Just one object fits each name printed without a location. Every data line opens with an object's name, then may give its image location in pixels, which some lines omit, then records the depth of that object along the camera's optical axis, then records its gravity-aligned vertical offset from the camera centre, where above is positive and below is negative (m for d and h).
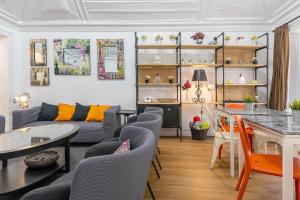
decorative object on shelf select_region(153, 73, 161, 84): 5.19 +0.38
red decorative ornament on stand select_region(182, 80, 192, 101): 5.09 +0.22
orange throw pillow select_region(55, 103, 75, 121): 4.80 -0.32
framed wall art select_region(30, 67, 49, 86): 5.36 +0.49
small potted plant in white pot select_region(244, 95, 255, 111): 3.06 -0.09
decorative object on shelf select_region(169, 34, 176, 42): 5.10 +1.33
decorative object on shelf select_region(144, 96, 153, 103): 5.01 -0.05
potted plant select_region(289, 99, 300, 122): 2.05 -0.13
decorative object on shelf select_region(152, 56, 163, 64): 5.17 +0.83
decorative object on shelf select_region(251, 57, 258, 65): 5.13 +0.80
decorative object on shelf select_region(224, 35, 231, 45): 5.10 +1.30
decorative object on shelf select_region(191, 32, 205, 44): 5.04 +1.32
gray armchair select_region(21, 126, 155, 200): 0.94 -0.34
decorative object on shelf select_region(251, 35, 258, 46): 5.05 +1.28
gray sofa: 4.18 -0.56
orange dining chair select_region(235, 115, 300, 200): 1.83 -0.58
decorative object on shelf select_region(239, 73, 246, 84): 5.08 +0.37
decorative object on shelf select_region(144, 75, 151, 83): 5.07 +0.41
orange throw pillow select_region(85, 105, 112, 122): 4.67 -0.36
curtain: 4.47 +0.56
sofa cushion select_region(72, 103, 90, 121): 4.81 -0.34
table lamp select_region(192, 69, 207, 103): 4.74 +0.45
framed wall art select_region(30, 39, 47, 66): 5.36 +1.06
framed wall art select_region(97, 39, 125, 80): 5.30 +0.95
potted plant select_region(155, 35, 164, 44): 5.08 +1.30
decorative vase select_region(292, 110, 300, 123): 2.04 -0.17
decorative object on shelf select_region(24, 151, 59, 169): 2.34 -0.66
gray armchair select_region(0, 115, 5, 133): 3.35 -0.40
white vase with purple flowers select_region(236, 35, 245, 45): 5.24 +1.31
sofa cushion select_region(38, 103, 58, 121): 4.82 -0.34
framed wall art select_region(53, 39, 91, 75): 5.32 +0.95
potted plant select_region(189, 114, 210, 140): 4.92 -0.70
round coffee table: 2.05 -0.52
